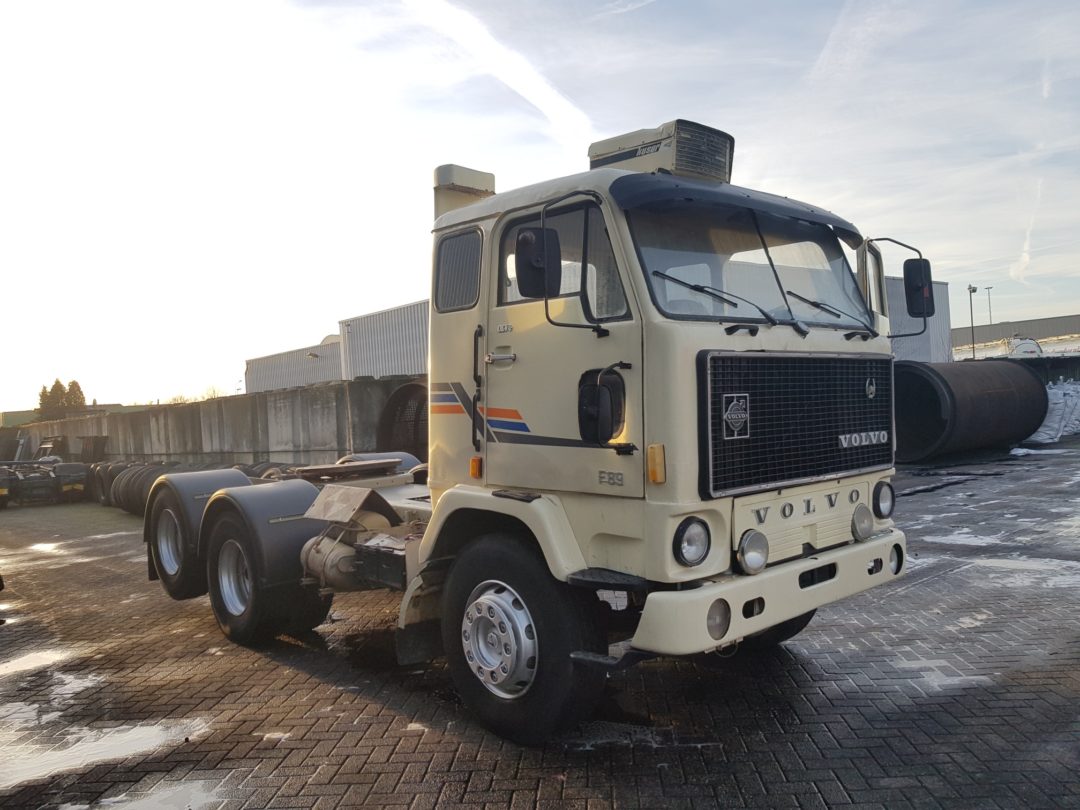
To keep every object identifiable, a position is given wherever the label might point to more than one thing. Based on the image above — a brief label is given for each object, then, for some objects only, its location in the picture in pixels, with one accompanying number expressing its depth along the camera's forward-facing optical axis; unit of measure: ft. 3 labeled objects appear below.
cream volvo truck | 13.37
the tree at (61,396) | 298.76
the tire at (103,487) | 66.39
